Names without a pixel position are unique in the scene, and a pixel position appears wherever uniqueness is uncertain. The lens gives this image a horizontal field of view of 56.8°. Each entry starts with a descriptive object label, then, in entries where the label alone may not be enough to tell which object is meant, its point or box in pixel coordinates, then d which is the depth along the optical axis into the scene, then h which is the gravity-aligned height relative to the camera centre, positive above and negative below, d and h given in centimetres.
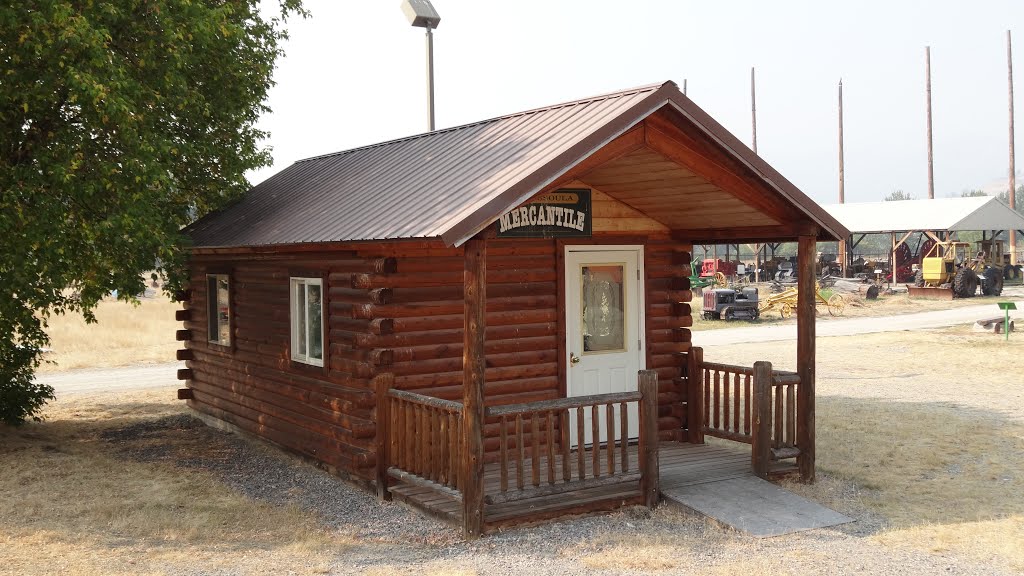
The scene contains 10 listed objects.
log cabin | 834 -31
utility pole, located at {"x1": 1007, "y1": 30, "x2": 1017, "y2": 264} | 5099 +524
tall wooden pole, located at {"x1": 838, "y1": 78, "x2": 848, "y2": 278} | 5944 +546
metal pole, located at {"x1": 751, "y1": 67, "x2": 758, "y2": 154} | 6209 +1056
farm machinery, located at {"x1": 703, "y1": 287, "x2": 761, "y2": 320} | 3073 -100
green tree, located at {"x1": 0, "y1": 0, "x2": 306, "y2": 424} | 1042 +166
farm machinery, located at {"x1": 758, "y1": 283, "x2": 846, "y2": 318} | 3203 -109
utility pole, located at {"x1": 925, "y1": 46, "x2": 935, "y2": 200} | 5819 +1205
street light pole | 1720 +364
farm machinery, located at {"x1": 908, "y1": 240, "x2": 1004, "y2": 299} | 3981 -31
